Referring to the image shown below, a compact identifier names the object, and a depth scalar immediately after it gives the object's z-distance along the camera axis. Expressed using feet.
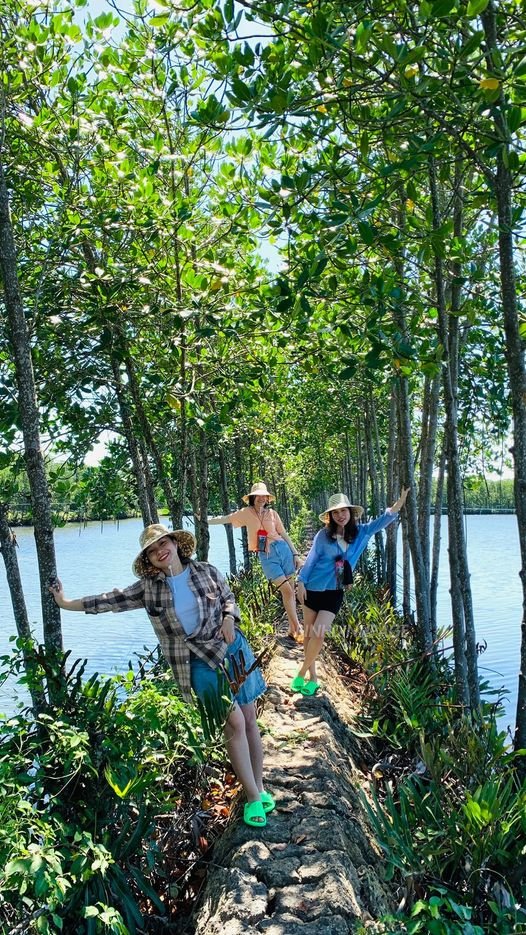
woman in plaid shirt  12.92
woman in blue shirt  19.92
